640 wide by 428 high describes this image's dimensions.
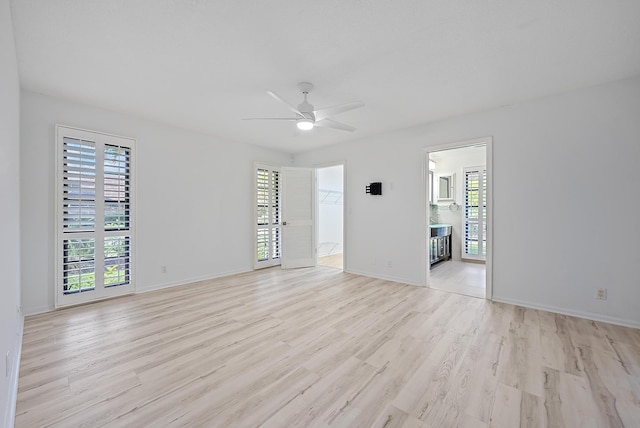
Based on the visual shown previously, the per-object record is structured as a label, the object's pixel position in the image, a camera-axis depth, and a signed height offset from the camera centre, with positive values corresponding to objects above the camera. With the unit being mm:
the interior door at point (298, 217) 5512 -53
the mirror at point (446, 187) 6666 +701
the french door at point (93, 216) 3258 -38
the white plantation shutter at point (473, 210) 6148 +132
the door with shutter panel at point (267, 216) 5367 -36
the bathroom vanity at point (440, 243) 5480 -599
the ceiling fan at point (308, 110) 2756 +1094
